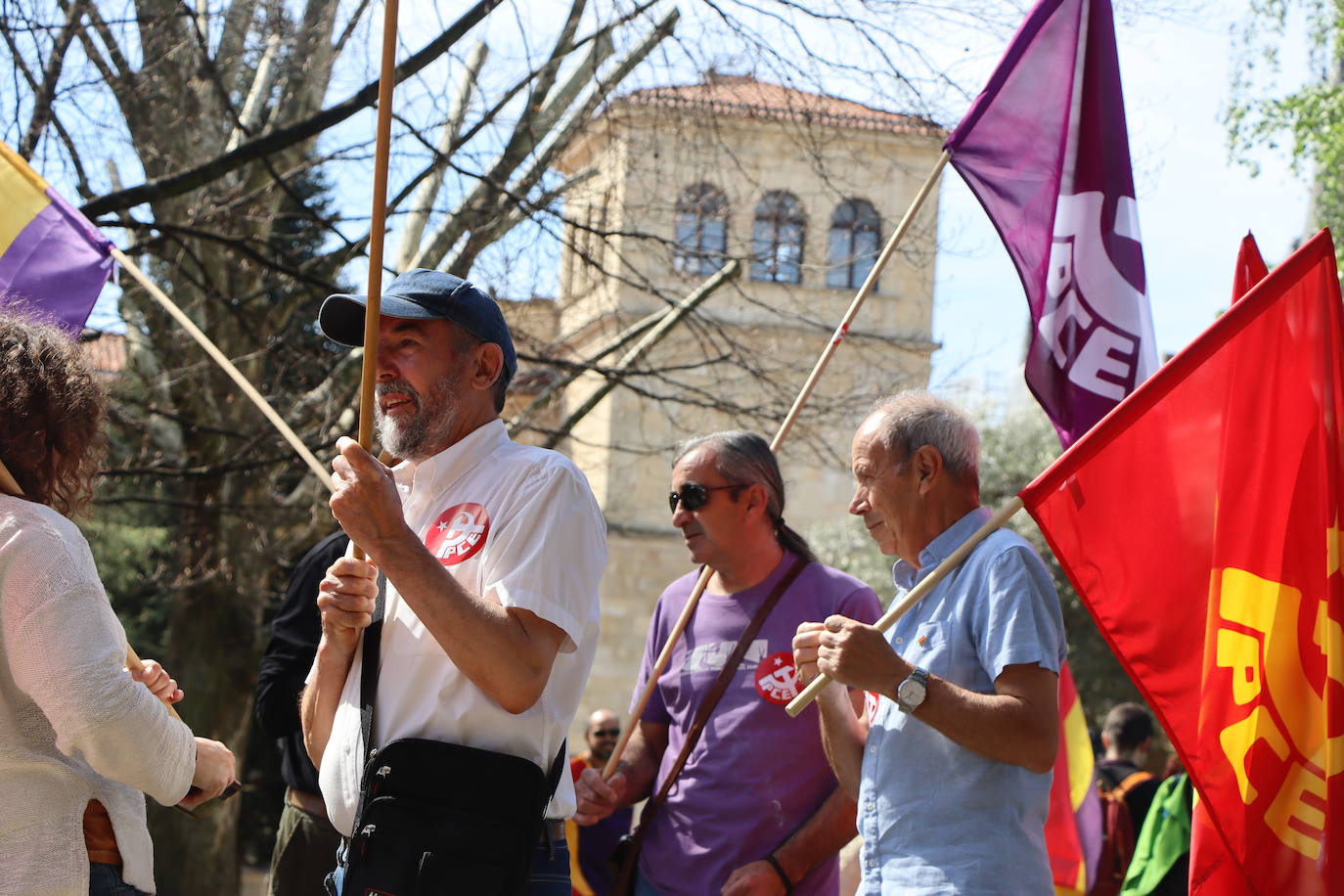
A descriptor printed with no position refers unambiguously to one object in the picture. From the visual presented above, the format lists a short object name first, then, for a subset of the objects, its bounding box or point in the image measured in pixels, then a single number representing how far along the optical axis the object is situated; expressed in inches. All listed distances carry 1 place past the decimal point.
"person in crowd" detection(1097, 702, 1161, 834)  304.8
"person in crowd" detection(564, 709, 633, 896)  196.9
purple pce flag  169.5
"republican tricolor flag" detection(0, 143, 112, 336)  173.8
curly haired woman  103.4
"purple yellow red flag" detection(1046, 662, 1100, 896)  241.3
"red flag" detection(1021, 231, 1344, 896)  128.6
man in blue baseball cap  114.6
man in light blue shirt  128.4
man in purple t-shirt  168.1
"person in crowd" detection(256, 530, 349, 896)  177.3
